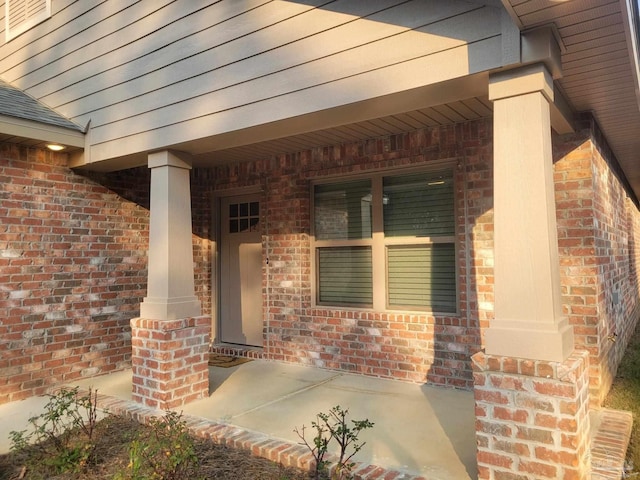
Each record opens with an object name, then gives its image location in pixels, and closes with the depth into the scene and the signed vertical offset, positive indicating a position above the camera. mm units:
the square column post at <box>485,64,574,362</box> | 2479 +199
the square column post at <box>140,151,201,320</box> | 4242 +226
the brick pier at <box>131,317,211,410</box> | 4090 -849
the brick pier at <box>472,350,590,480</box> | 2312 -826
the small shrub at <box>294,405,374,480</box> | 2623 -1170
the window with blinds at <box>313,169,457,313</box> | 4793 +236
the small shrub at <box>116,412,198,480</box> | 2621 -1111
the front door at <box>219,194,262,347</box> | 6301 -62
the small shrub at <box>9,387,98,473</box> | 3100 -1255
